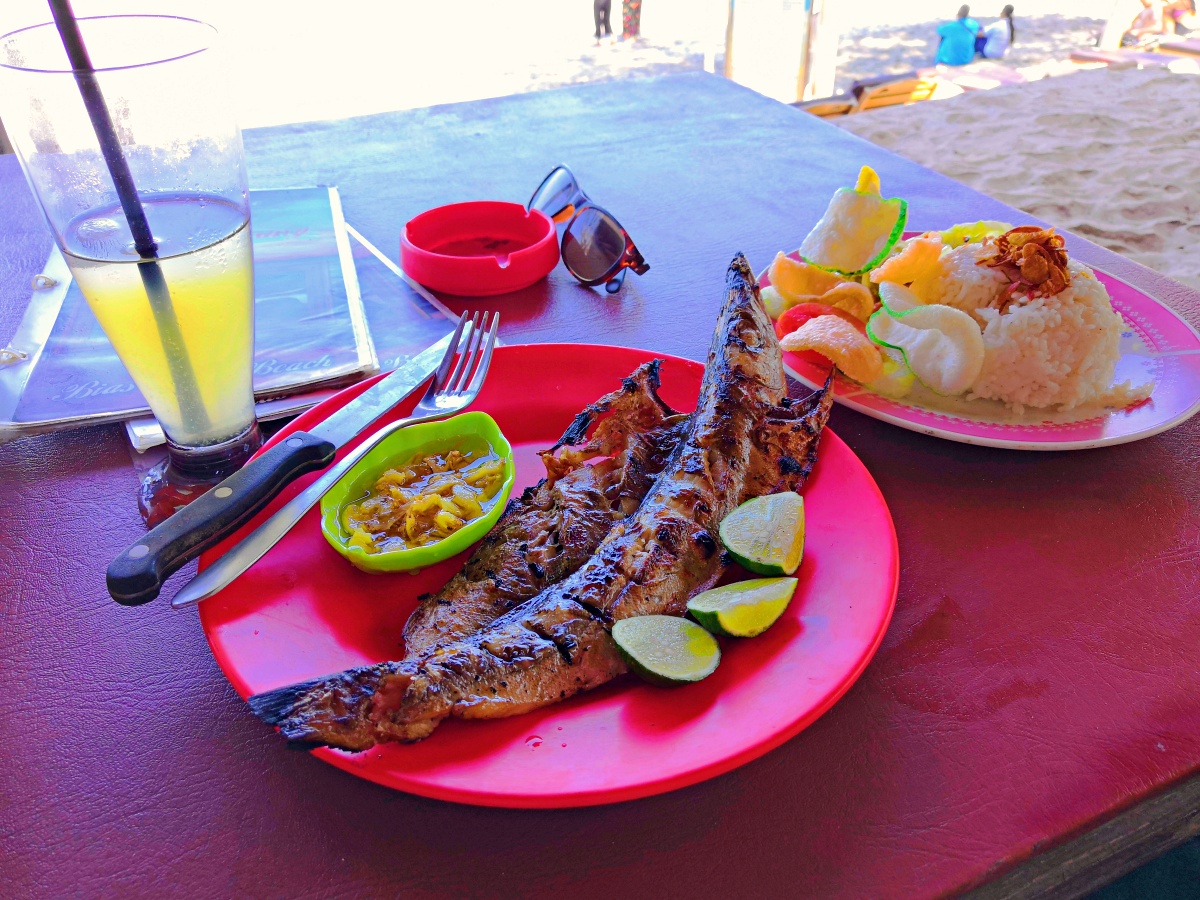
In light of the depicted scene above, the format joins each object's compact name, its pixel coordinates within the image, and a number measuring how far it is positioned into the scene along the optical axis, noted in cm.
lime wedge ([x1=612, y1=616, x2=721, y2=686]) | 30
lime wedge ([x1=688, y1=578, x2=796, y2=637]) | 31
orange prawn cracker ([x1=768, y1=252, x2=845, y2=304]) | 51
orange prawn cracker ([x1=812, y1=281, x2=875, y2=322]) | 49
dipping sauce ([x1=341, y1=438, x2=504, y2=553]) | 37
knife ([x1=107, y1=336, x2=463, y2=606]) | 31
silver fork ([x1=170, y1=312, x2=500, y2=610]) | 32
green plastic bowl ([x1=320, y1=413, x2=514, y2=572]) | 36
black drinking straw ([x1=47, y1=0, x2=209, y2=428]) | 32
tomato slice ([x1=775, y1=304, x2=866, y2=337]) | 48
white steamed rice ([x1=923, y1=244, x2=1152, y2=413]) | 43
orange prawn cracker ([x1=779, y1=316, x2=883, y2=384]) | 43
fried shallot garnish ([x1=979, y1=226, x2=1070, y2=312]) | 46
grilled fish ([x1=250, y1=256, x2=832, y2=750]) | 27
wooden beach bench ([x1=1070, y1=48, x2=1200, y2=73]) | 192
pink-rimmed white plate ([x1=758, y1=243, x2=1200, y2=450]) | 40
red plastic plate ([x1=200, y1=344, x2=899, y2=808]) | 27
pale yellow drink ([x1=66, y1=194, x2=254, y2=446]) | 35
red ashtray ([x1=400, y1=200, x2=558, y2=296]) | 55
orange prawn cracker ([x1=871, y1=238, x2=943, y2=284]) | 48
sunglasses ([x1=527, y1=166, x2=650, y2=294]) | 57
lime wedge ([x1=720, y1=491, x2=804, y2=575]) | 33
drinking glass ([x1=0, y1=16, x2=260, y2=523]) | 33
